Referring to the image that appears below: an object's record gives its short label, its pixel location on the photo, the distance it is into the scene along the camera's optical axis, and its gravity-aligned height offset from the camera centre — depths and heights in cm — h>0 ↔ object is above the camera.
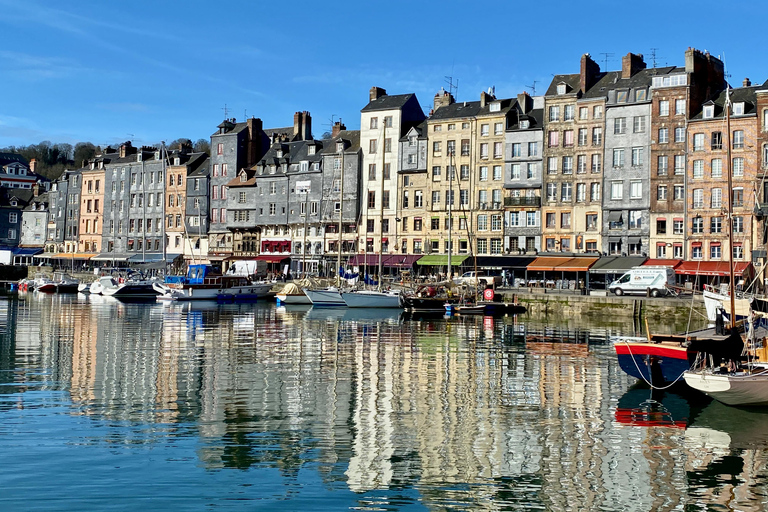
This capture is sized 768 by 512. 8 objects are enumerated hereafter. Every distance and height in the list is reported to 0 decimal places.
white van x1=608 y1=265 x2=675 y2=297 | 5906 +27
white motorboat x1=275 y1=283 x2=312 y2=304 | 6838 -126
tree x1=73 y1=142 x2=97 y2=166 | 16362 +2472
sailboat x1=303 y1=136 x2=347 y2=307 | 6400 -118
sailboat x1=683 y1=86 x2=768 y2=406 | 2069 -218
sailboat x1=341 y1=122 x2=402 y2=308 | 6231 -123
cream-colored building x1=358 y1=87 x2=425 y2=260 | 8419 +1167
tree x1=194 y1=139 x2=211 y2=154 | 14792 +2411
